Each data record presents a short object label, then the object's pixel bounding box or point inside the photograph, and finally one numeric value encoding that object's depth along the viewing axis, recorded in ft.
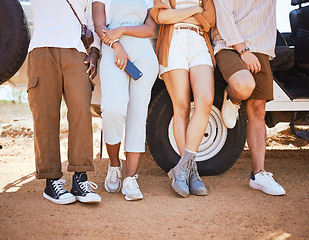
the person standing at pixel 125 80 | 9.61
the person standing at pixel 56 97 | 9.12
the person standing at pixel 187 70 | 9.96
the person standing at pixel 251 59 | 10.12
